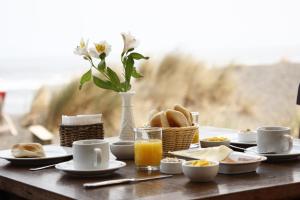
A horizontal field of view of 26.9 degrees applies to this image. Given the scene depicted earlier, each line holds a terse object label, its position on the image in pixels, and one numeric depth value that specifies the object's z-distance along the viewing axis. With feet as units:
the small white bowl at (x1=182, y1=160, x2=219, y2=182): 5.74
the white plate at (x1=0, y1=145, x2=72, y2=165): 6.95
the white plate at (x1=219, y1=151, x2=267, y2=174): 6.10
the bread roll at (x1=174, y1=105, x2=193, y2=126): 7.47
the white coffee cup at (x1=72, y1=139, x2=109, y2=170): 6.17
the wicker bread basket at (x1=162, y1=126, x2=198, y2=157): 7.14
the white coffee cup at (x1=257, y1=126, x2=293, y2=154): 6.75
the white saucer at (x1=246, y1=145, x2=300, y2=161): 6.68
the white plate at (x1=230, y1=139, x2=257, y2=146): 7.56
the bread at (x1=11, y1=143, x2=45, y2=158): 7.02
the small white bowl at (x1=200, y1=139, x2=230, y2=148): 7.35
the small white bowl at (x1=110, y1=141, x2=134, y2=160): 7.14
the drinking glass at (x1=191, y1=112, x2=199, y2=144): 7.80
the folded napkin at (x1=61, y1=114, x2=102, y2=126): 7.65
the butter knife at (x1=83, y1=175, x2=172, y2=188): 5.64
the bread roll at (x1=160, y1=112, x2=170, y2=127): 7.23
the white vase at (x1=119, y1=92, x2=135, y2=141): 7.62
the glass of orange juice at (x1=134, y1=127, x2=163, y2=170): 6.47
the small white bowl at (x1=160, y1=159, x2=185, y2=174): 6.20
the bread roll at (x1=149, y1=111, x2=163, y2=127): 7.30
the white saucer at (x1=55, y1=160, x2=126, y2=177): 6.11
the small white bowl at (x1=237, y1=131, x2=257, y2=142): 7.73
